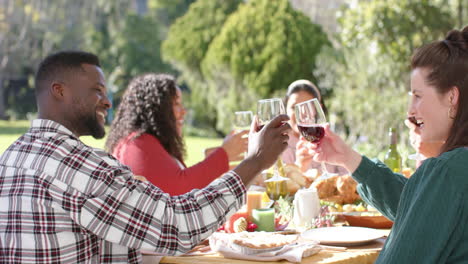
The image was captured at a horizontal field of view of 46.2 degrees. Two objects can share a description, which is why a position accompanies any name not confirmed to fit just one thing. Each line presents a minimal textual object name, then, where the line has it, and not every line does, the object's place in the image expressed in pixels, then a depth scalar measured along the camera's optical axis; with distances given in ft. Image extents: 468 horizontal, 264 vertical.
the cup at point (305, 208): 8.79
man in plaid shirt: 5.40
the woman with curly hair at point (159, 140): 11.15
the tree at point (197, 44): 56.80
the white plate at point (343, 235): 7.34
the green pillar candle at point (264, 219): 8.45
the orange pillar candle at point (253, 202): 8.73
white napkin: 6.72
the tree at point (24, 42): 71.77
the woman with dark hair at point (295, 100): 15.32
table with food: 6.88
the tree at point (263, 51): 44.57
